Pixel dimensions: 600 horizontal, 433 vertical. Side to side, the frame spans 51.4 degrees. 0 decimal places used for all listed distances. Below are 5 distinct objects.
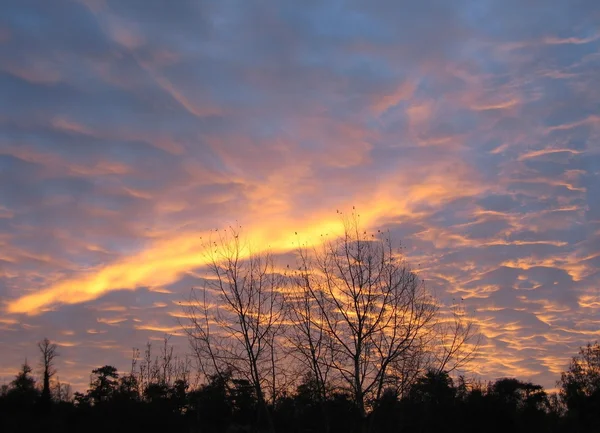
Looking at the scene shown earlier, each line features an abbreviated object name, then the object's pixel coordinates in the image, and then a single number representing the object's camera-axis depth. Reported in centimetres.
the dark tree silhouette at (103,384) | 5625
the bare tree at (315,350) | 1868
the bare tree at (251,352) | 1887
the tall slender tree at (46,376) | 5584
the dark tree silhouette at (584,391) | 4881
